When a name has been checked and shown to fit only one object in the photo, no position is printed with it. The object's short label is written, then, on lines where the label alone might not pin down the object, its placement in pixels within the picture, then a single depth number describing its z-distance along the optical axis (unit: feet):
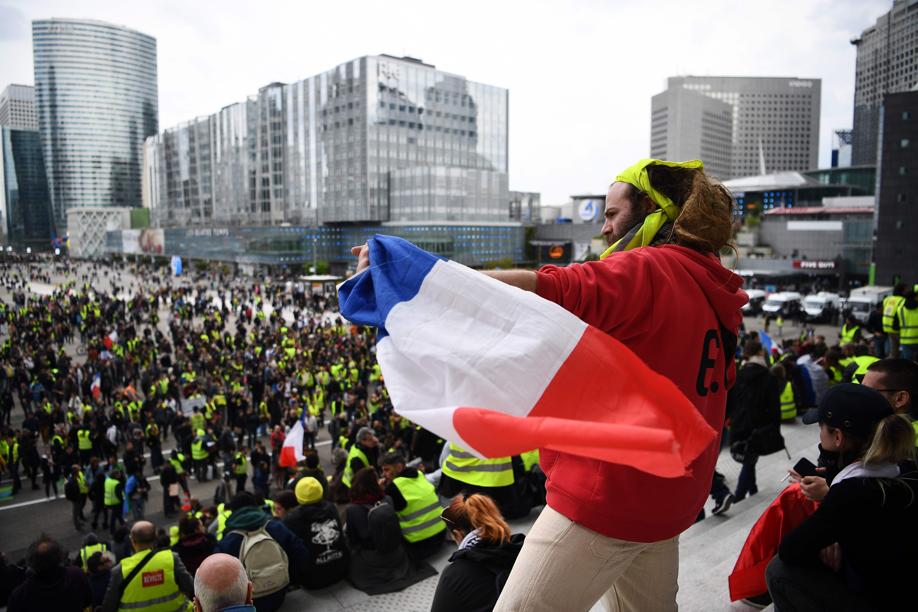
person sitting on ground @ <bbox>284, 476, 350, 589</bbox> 17.42
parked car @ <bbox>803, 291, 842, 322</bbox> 120.67
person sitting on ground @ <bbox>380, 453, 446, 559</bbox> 18.66
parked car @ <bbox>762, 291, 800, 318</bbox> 125.08
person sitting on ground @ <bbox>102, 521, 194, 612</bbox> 15.55
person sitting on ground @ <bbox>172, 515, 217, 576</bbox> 17.93
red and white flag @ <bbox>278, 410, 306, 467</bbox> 36.40
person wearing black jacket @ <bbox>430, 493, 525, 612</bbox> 10.48
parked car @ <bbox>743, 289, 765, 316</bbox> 130.62
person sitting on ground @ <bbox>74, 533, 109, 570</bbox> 21.59
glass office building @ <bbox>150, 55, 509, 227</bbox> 233.14
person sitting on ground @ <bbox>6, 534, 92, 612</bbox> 16.01
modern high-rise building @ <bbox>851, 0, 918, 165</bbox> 265.54
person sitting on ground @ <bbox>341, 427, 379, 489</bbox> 25.44
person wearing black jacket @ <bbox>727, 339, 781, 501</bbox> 20.67
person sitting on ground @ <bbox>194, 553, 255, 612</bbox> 9.37
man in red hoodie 5.37
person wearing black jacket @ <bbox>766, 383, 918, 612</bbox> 8.31
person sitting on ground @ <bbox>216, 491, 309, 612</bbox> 16.03
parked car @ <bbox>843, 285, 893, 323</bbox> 103.92
